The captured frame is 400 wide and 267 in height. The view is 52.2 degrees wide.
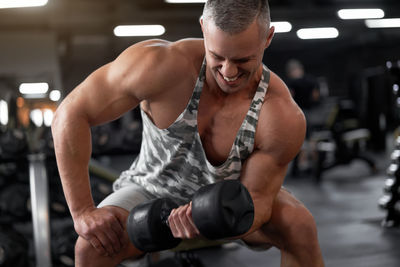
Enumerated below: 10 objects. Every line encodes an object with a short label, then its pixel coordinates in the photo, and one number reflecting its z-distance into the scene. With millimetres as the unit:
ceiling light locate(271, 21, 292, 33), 7198
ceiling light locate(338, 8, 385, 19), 7145
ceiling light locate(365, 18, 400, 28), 7846
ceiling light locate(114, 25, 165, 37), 6714
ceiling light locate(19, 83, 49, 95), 6453
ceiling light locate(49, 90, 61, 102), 6375
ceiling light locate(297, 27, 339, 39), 7864
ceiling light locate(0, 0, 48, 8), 5312
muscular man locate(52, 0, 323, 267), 1155
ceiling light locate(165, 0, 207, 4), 6161
